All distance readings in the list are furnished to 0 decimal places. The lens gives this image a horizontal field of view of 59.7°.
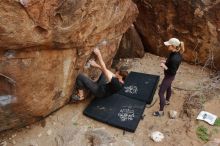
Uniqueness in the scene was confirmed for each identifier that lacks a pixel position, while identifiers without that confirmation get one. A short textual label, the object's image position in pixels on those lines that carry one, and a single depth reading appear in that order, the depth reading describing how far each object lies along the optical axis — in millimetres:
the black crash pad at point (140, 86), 3532
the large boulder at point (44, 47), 2497
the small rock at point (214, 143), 3072
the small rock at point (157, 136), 3128
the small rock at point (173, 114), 3324
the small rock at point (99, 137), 3086
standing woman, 3050
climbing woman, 3224
